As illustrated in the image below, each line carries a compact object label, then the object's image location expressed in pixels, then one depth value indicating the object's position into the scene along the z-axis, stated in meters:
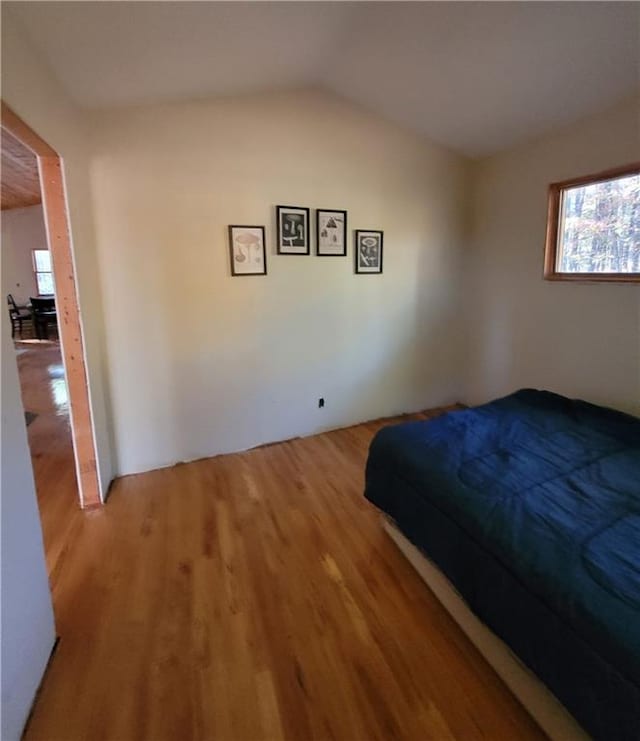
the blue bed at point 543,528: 1.07
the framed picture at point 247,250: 2.88
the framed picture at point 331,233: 3.16
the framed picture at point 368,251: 3.35
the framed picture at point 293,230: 3.01
